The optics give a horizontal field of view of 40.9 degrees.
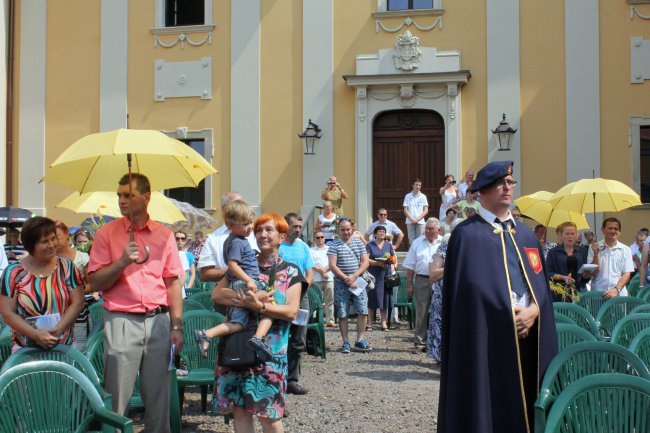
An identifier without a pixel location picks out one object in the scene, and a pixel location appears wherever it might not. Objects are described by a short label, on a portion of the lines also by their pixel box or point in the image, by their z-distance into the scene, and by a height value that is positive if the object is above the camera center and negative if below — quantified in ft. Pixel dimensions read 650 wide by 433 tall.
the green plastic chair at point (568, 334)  19.31 -2.39
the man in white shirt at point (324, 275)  42.47 -2.32
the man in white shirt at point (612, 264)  32.63 -1.39
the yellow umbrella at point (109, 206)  34.37 +0.90
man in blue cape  15.16 -1.69
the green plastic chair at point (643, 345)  18.21 -2.49
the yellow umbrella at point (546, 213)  39.04 +0.63
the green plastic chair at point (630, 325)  21.18 -2.42
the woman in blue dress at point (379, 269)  44.16 -2.12
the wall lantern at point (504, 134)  60.13 +6.46
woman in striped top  17.26 -1.20
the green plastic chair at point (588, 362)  15.64 -2.46
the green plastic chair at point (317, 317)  34.91 -3.69
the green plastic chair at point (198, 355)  22.85 -3.56
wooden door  63.00 +5.19
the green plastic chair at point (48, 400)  14.33 -2.87
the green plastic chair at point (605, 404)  13.12 -2.69
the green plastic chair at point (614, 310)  26.40 -2.53
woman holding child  16.72 -2.42
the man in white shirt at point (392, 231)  55.10 -0.24
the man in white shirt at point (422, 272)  38.58 -1.98
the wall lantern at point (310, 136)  62.64 +6.57
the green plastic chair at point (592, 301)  30.65 -2.61
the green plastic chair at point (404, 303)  46.88 -4.18
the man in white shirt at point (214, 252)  23.22 -0.68
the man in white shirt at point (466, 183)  56.18 +2.92
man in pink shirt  16.19 -1.44
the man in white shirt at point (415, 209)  58.44 +1.22
